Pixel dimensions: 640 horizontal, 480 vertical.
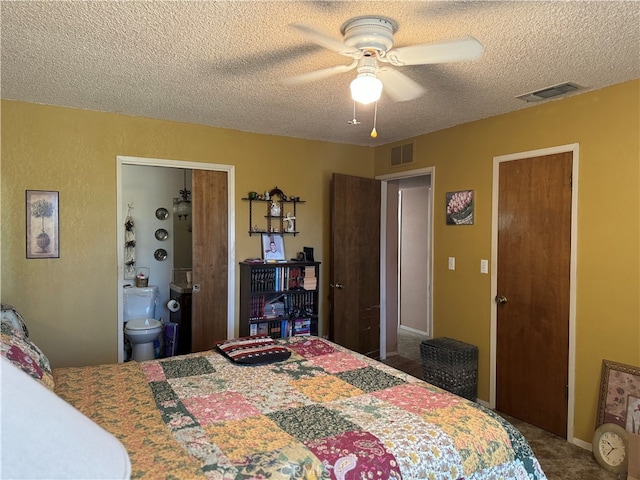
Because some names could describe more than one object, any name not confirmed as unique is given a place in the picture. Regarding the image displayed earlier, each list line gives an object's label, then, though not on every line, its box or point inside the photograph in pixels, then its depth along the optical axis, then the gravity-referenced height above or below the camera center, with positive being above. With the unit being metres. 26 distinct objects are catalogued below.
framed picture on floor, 2.59 -1.04
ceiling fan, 1.71 +0.79
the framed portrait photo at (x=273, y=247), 4.19 -0.16
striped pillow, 2.39 -0.72
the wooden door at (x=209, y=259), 4.01 -0.27
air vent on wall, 4.36 +0.84
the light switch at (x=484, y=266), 3.57 -0.29
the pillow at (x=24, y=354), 1.72 -0.55
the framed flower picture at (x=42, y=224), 3.21 +0.04
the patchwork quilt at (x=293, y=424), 1.39 -0.76
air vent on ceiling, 2.76 +0.98
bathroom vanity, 4.68 -0.98
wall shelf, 4.14 +0.13
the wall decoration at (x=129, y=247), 4.81 -0.19
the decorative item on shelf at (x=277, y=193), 4.19 +0.39
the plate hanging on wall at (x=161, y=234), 5.04 -0.04
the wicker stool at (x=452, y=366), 3.48 -1.14
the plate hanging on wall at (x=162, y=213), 5.04 +0.21
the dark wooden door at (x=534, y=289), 3.03 -0.43
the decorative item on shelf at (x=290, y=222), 4.31 +0.10
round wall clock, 2.55 -1.35
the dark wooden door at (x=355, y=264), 4.29 -0.34
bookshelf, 3.95 -0.66
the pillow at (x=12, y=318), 2.69 -0.57
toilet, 4.15 -0.95
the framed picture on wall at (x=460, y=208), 3.71 +0.23
